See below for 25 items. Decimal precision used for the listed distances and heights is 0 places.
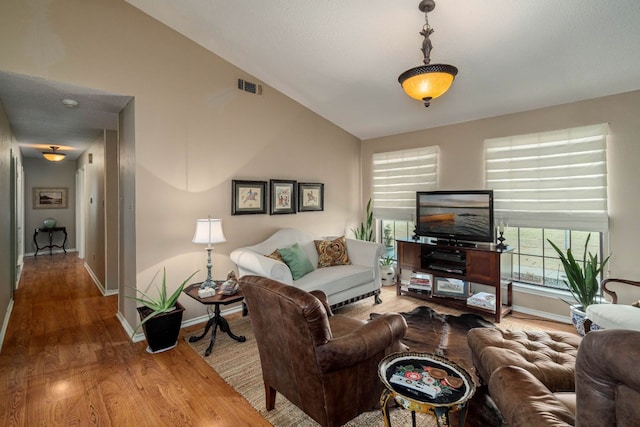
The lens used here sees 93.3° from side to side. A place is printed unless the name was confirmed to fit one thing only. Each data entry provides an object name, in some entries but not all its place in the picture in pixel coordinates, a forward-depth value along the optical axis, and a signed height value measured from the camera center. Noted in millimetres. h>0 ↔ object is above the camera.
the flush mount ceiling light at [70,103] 3104 +1160
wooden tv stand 3605 -755
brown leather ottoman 1680 -896
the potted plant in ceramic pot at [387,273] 5102 -1053
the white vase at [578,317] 3022 -1103
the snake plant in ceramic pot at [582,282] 3033 -740
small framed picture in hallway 7629 +385
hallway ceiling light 6078 +1189
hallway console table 7570 -548
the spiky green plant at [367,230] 5348 -344
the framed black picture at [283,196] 4258 +221
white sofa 3185 -676
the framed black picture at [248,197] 3838 +190
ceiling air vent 3893 +1644
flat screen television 3773 -74
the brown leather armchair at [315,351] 1573 -784
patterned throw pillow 4164 -582
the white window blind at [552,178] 3270 +376
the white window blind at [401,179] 4668 +518
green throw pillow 3609 -604
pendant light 2146 +963
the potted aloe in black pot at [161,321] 2842 -1039
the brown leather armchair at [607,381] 805 -491
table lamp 3129 -225
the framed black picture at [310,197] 4633 +230
